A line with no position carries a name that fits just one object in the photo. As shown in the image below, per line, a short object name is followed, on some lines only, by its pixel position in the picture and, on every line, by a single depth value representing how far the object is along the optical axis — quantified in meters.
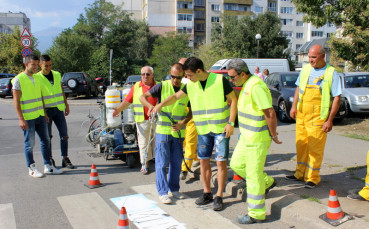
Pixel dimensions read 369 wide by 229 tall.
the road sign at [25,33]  15.85
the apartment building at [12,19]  125.69
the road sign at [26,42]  15.45
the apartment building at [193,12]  69.69
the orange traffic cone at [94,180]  5.68
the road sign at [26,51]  15.53
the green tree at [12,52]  41.16
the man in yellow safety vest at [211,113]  4.48
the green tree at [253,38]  41.81
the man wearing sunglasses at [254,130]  4.05
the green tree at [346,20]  10.40
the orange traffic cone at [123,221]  3.32
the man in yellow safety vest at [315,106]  4.91
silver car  11.78
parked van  18.62
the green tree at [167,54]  33.66
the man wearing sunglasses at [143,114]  6.00
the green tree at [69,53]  35.06
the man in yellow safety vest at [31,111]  6.09
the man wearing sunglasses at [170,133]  4.95
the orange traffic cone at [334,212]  3.87
